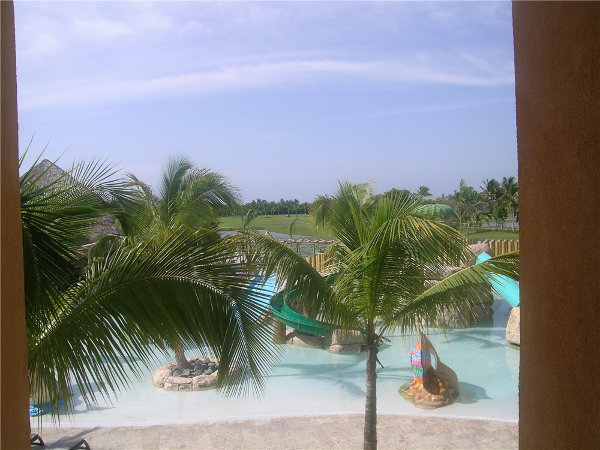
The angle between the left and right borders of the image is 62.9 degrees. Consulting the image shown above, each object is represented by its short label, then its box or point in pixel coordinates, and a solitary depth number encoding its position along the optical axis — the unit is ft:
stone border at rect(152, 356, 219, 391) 35.40
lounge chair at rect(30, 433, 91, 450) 20.68
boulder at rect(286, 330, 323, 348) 46.93
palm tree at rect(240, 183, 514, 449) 18.71
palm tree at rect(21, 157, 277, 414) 11.30
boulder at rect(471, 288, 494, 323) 52.60
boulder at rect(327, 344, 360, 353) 44.95
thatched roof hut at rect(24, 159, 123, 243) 37.82
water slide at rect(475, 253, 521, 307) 49.18
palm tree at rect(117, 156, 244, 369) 33.63
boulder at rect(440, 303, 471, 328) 48.33
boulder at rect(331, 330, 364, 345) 44.10
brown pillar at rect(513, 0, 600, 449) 4.77
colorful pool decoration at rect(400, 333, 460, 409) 29.78
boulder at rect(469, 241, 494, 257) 59.47
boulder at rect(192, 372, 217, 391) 35.30
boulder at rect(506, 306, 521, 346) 42.75
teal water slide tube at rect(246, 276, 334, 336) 42.86
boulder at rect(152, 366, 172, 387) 36.42
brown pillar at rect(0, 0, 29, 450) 5.23
